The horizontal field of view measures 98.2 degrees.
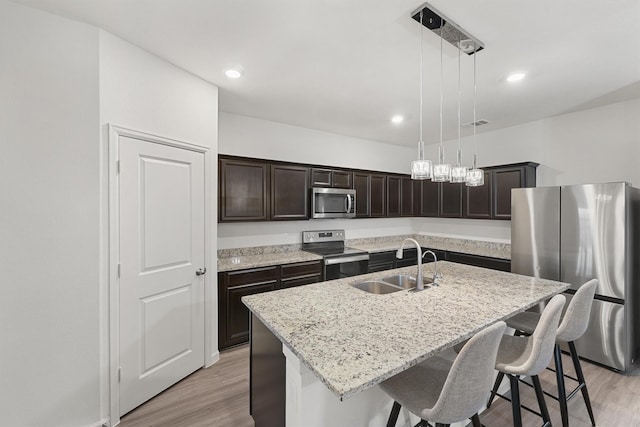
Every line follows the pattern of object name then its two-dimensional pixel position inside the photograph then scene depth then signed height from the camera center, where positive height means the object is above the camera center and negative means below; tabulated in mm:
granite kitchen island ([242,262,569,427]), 1080 -563
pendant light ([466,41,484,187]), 2061 +264
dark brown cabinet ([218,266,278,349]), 2867 -899
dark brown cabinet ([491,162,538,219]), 3668 +410
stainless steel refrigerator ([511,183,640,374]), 2518 -412
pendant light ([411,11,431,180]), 1867 +307
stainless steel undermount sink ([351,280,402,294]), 2234 -605
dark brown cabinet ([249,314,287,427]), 1446 -947
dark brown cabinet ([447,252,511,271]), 3650 -682
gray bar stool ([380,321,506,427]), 1017 -714
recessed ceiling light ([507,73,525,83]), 2465 +1226
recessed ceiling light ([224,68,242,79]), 2404 +1243
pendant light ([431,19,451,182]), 1984 +292
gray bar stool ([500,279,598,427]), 1677 -720
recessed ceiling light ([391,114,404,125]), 3637 +1268
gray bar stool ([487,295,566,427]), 1342 -778
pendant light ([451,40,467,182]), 2055 +293
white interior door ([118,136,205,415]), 2045 -434
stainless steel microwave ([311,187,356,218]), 3816 +144
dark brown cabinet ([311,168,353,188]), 3865 +505
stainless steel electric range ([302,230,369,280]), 3598 -545
